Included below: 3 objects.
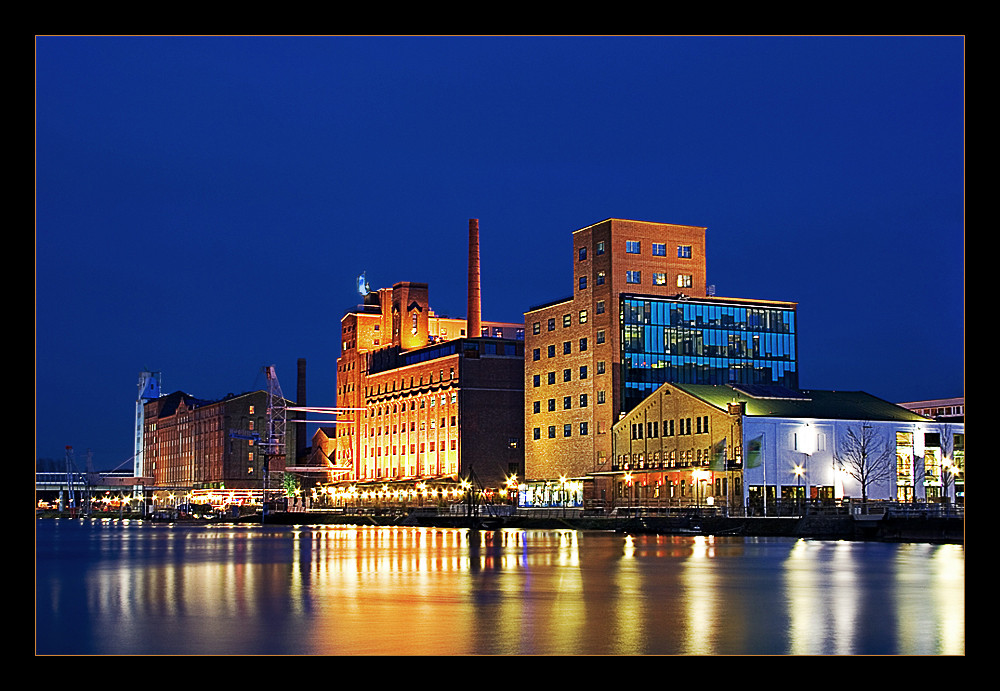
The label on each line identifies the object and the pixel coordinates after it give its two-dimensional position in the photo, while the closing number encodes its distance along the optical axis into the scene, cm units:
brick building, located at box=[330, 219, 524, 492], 14700
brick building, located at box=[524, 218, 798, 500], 11831
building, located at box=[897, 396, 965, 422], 17644
